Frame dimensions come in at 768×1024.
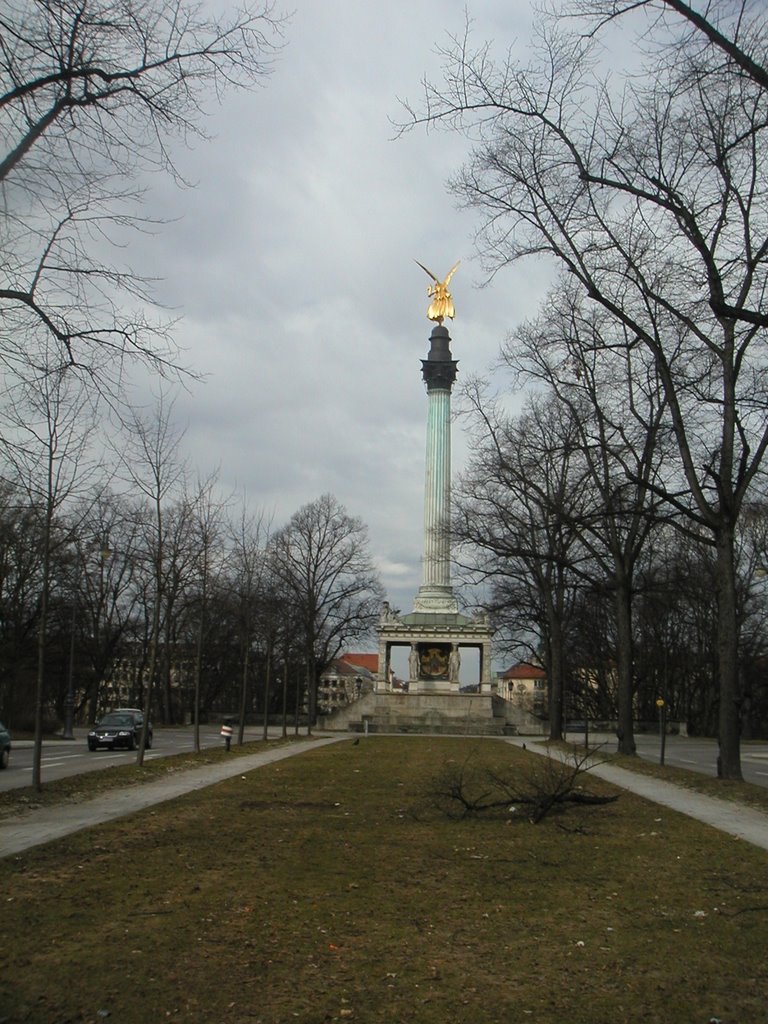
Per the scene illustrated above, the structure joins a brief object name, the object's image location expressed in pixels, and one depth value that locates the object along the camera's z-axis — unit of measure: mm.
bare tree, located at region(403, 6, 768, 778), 15073
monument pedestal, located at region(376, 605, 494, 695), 61597
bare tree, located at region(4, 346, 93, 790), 14516
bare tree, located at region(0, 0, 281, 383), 9016
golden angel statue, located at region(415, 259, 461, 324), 69125
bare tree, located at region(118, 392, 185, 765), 20297
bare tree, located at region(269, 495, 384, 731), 57438
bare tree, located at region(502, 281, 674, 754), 21766
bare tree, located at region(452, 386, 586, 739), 26125
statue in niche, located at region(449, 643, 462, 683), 62031
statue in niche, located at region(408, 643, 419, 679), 62525
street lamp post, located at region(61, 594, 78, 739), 38031
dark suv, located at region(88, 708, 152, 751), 30234
